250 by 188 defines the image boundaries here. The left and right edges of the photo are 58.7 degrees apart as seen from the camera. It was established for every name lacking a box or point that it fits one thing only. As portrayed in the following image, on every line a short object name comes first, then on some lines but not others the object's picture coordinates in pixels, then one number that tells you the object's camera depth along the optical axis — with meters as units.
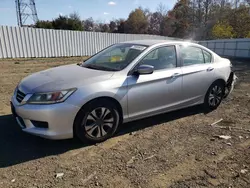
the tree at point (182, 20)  44.22
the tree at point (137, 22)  54.00
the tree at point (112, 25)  57.31
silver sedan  3.06
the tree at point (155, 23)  57.28
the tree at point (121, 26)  53.85
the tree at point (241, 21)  28.70
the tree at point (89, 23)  53.80
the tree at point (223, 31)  29.66
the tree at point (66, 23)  26.28
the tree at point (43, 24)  25.52
